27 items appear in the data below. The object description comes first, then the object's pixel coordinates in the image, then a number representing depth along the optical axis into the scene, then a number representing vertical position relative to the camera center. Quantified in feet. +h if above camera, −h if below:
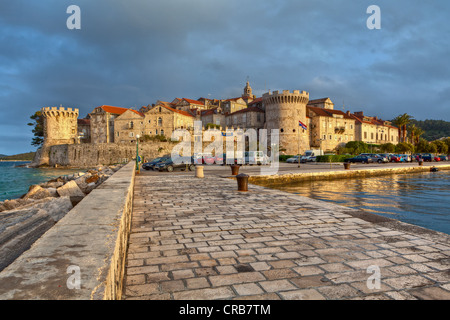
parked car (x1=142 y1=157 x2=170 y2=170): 87.82 -2.64
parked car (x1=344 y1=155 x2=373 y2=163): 134.41 -1.84
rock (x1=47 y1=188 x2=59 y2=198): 41.59 -5.18
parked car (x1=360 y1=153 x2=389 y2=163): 136.26 -1.44
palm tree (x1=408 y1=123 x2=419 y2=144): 261.03 +22.67
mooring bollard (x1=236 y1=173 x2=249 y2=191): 37.17 -3.41
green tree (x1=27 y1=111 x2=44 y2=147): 255.50 +25.01
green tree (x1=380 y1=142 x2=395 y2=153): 221.07 +5.48
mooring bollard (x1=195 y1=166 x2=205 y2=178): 56.75 -2.94
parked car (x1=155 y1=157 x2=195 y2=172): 81.25 -2.71
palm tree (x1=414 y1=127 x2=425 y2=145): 269.83 +21.29
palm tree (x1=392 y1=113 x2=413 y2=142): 232.32 +28.96
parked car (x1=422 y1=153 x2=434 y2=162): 165.27 -1.36
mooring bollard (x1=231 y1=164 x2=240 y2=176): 60.27 -2.77
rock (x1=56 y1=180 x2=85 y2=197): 39.90 -4.71
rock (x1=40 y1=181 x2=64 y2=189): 58.93 -5.71
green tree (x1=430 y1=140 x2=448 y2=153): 240.79 +7.17
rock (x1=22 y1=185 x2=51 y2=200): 39.72 -5.11
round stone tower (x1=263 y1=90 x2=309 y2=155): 208.23 +29.50
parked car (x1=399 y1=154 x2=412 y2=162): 149.81 -1.70
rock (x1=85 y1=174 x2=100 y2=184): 60.38 -4.78
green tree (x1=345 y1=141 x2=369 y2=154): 219.82 +7.03
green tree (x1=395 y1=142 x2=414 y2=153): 221.46 +6.01
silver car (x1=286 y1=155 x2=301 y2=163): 145.93 -2.26
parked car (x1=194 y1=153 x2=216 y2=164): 111.86 -0.76
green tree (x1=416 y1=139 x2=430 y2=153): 237.94 +6.46
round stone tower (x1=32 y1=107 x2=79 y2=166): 213.87 +22.06
